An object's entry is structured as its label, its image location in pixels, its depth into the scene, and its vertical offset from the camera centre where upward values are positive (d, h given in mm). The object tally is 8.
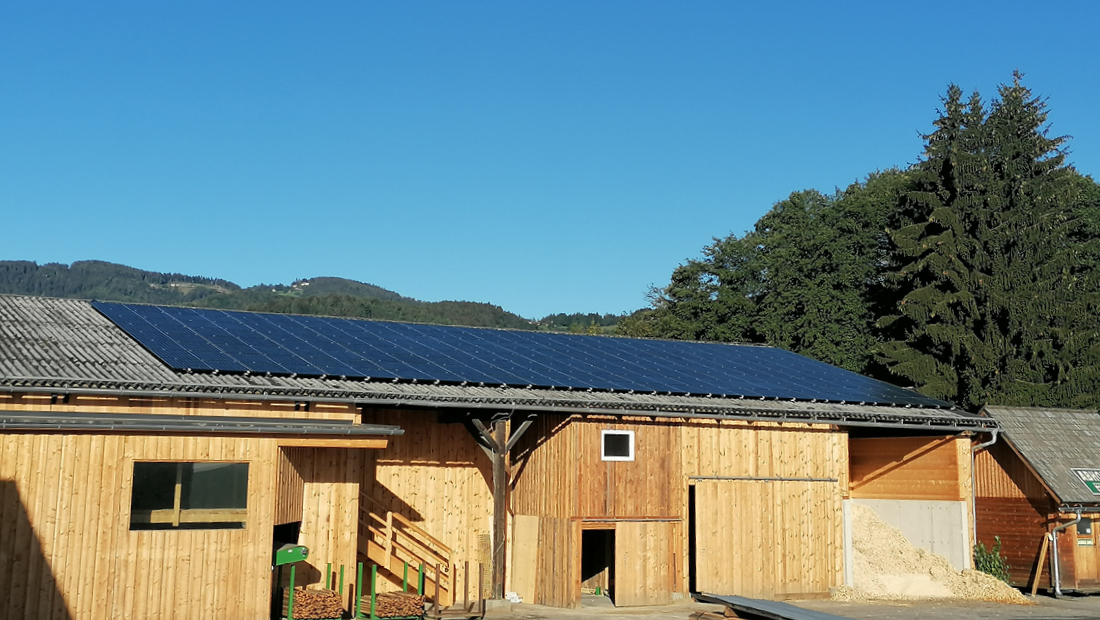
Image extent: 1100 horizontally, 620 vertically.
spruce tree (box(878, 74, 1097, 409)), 42594 +8670
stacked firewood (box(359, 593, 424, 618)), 18000 -2251
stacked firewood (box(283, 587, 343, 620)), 17344 -2179
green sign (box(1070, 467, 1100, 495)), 26656 +154
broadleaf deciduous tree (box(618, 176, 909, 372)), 51531 +10241
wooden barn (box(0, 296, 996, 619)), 16219 +187
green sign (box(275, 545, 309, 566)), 17266 -1379
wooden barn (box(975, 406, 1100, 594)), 26250 -421
